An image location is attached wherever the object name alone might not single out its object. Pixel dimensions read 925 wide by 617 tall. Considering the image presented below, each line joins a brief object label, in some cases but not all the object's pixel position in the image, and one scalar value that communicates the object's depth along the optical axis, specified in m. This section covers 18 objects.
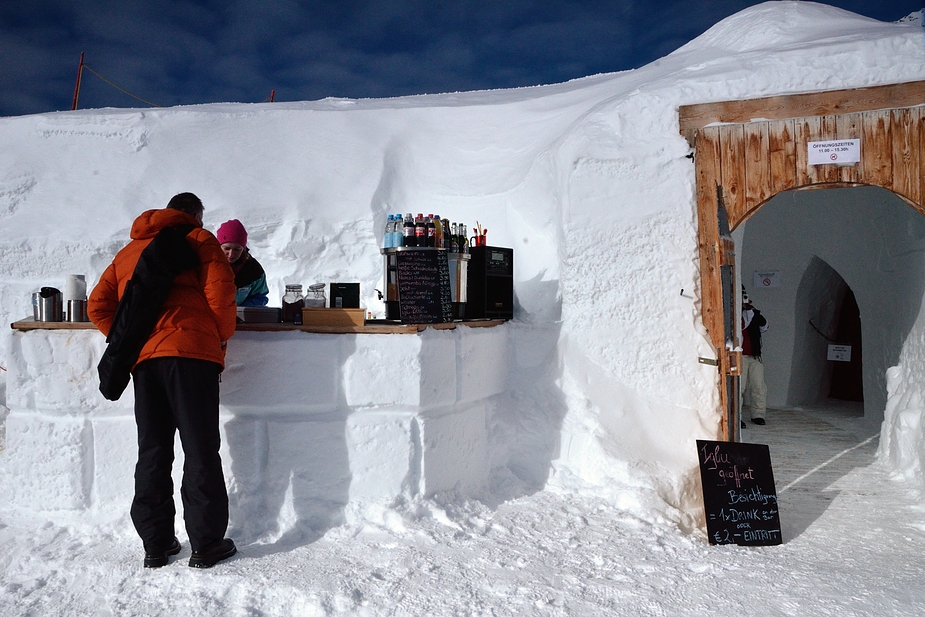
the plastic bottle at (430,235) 3.77
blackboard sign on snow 3.38
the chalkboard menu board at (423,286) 3.50
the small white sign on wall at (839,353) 7.91
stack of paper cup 3.46
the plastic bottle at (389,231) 3.82
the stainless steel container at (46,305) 3.42
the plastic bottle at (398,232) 3.79
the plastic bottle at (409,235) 3.77
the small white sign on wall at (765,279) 8.09
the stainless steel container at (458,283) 4.09
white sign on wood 4.04
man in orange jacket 2.81
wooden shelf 3.33
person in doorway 6.99
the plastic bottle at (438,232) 3.92
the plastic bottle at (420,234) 3.76
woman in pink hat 3.53
